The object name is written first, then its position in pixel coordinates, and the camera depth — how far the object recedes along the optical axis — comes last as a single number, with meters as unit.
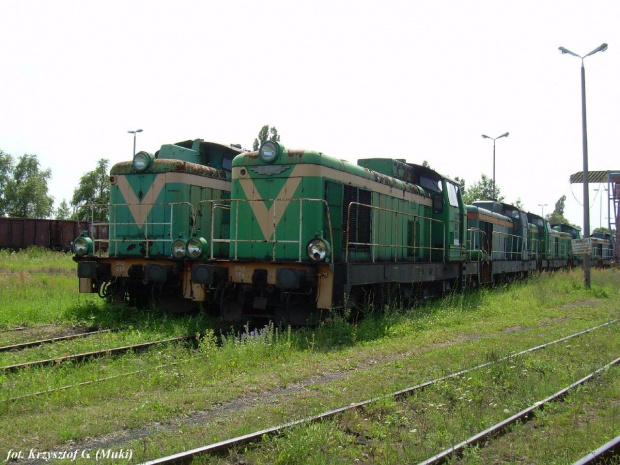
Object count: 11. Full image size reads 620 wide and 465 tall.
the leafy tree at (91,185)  55.81
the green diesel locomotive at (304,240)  9.16
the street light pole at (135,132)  31.05
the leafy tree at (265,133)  42.91
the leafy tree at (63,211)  69.21
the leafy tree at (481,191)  39.94
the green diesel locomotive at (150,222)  11.23
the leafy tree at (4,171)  63.41
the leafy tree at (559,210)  98.01
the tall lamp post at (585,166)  19.55
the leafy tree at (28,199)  62.19
